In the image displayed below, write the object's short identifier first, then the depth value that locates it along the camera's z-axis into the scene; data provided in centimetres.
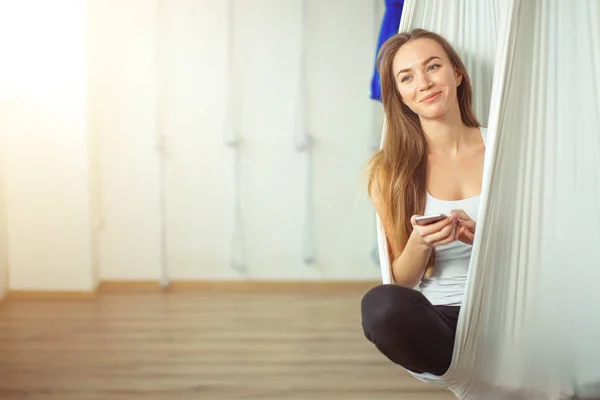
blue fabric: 267
